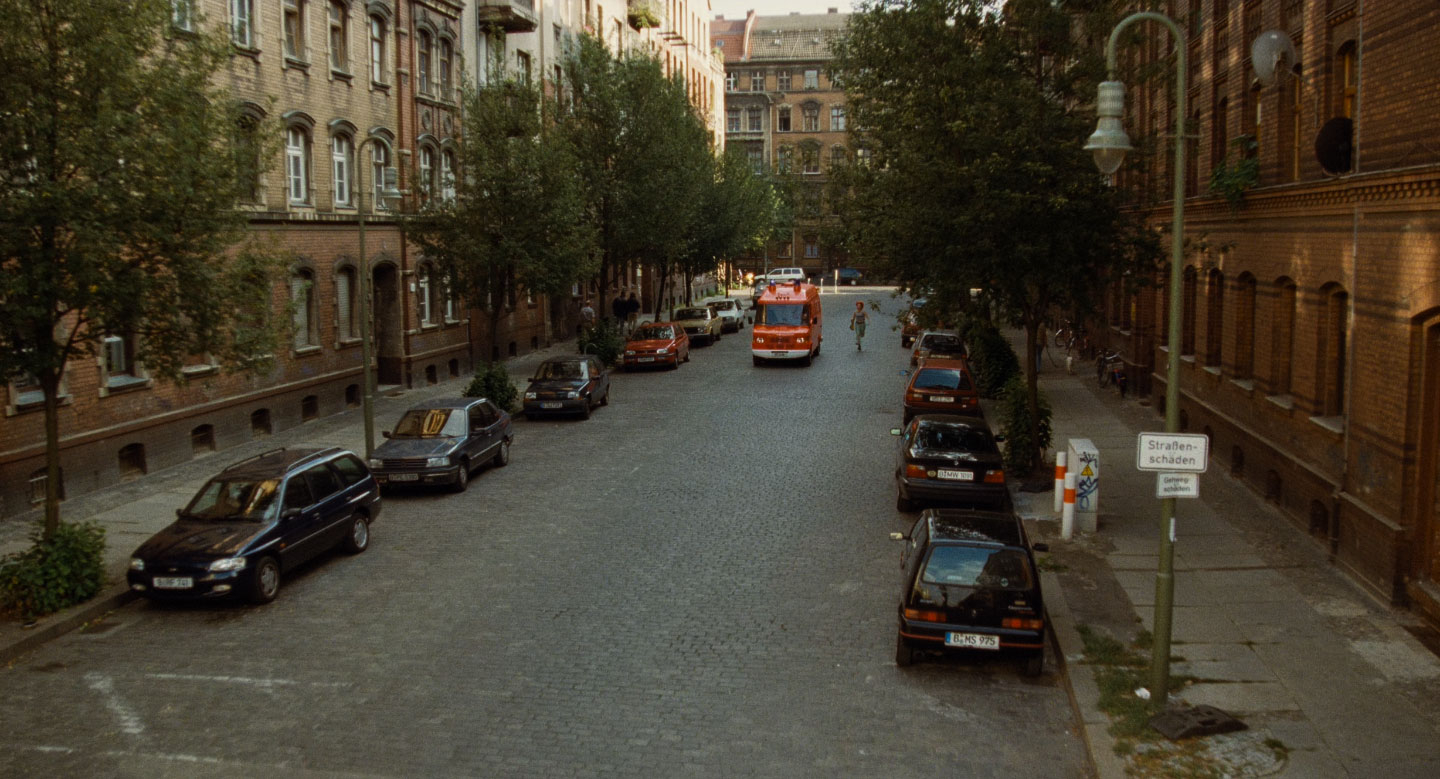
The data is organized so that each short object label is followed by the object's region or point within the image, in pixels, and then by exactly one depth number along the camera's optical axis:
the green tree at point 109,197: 12.17
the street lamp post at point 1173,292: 9.70
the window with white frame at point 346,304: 28.08
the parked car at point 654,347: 37.32
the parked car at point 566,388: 27.11
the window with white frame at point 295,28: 25.78
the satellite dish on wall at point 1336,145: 14.20
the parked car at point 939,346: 31.61
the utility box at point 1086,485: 15.85
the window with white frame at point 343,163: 27.88
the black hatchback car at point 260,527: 12.68
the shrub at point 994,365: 29.14
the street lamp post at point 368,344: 20.52
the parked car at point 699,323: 46.91
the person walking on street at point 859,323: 42.30
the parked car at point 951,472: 16.70
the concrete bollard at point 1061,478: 16.22
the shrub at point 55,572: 12.41
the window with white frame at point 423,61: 32.25
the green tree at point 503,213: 28.67
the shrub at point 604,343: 38.00
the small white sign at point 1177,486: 9.65
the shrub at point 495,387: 27.38
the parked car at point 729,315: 53.41
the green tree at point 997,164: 17.64
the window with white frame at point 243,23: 23.38
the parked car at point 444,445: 18.78
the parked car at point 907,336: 39.36
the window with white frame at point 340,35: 27.84
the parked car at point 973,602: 10.63
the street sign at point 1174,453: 9.62
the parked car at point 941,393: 24.28
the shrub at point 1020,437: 19.58
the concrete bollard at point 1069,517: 15.41
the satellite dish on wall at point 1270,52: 15.52
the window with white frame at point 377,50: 29.91
